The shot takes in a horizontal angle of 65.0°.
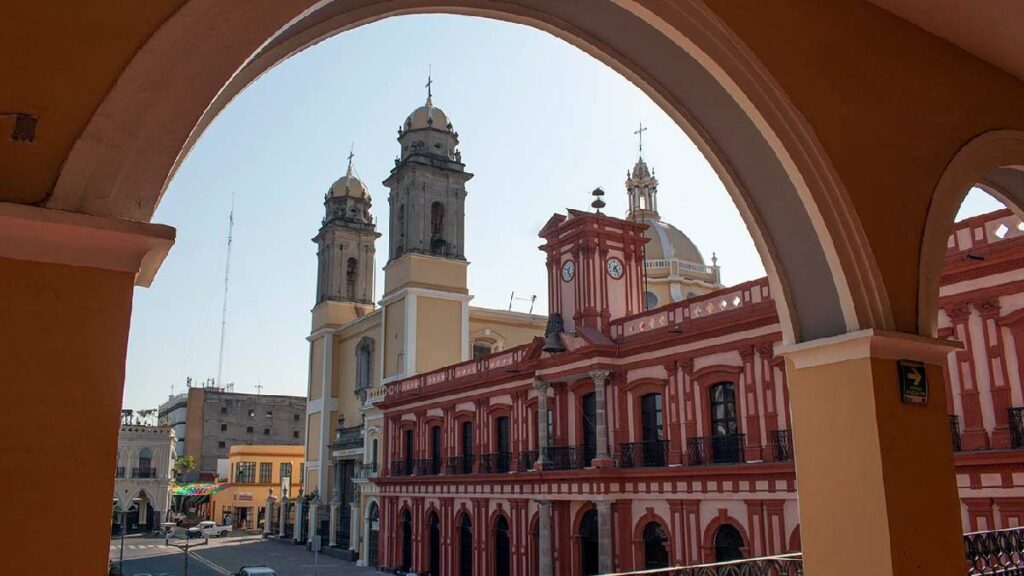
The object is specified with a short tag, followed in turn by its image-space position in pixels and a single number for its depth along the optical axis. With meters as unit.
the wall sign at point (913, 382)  3.73
